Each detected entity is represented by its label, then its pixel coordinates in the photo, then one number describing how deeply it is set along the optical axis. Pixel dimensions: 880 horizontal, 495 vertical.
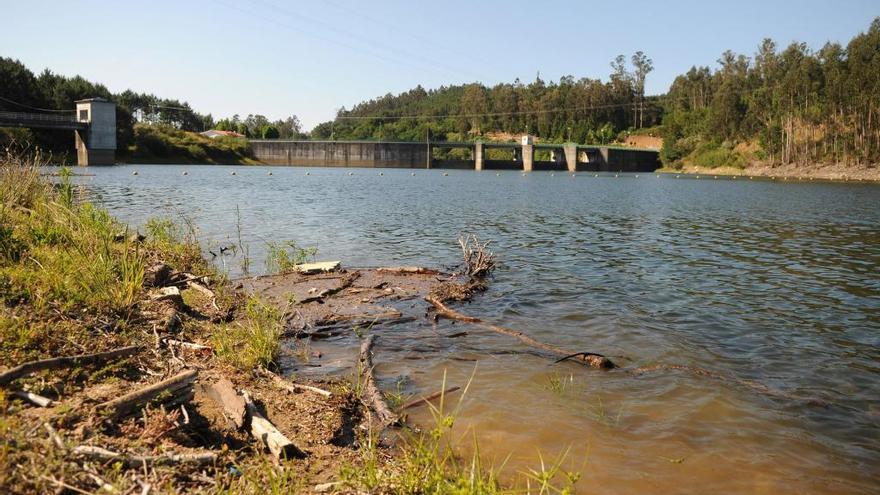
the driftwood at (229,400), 5.71
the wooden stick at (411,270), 15.71
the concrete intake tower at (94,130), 91.44
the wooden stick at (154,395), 4.88
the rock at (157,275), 10.28
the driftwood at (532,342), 9.23
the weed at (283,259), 15.56
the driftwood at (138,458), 4.06
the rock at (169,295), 9.20
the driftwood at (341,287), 12.63
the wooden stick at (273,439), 5.16
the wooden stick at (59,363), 4.96
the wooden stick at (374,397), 6.86
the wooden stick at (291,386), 7.16
